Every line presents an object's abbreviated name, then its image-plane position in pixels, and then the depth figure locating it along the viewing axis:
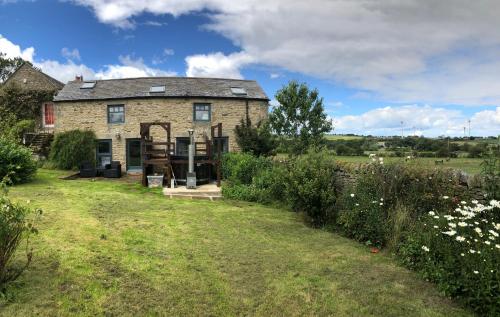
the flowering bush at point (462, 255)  4.34
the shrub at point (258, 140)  19.86
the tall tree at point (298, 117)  19.58
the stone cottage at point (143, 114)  20.81
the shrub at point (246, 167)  14.44
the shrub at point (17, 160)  13.18
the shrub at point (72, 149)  19.84
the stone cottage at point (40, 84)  25.83
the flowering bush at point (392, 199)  6.80
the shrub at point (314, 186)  8.44
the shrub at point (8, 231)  4.17
